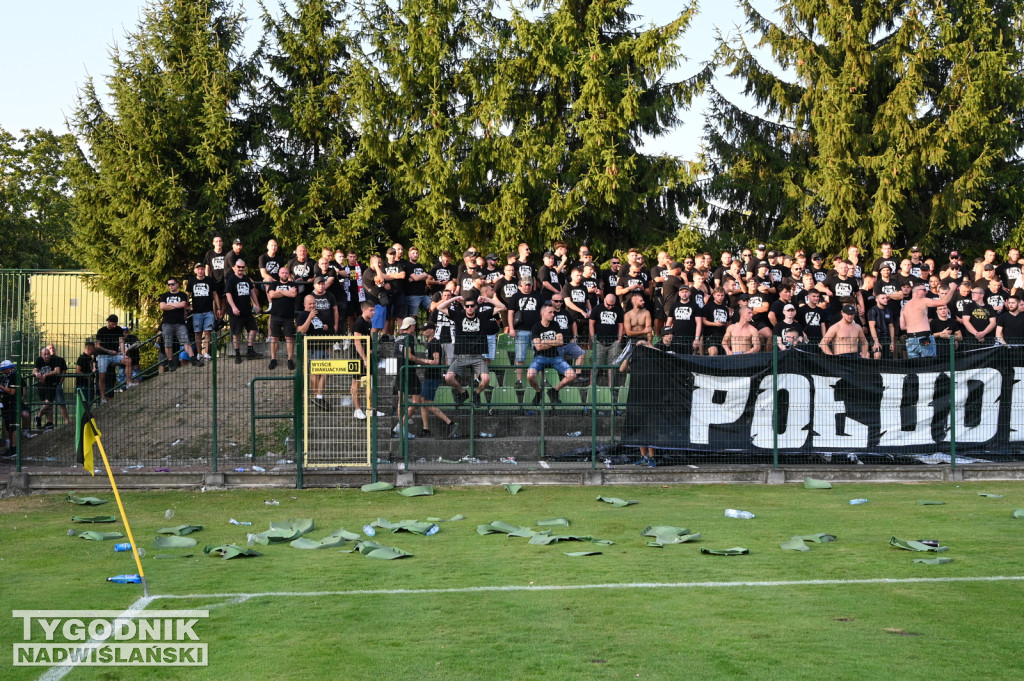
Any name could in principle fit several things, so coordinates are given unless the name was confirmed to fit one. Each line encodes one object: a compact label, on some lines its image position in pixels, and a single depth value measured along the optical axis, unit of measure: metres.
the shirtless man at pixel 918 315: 17.00
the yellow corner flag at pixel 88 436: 8.46
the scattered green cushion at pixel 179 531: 10.55
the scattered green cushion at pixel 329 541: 9.74
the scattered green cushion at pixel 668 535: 9.75
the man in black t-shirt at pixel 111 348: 19.06
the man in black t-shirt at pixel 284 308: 17.98
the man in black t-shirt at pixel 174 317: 18.86
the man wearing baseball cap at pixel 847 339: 15.16
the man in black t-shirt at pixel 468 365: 15.23
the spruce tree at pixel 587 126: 26.08
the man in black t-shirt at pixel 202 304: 18.84
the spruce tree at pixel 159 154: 26.86
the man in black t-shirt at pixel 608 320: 17.84
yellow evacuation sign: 14.27
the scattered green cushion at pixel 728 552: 9.16
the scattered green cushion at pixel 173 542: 9.79
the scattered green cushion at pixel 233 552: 9.22
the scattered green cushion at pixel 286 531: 10.13
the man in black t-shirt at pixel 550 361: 15.41
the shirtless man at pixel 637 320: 17.70
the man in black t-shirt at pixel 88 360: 19.05
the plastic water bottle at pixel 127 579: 8.21
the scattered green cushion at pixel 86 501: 13.05
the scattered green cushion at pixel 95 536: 10.41
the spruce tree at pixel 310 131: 27.17
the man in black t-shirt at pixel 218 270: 19.45
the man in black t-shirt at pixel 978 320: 17.43
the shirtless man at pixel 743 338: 15.70
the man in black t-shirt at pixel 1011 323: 17.36
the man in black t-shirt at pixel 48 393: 15.74
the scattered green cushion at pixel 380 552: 9.12
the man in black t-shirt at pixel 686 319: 17.30
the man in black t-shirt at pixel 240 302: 18.72
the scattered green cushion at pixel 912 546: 9.29
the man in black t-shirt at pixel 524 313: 16.17
